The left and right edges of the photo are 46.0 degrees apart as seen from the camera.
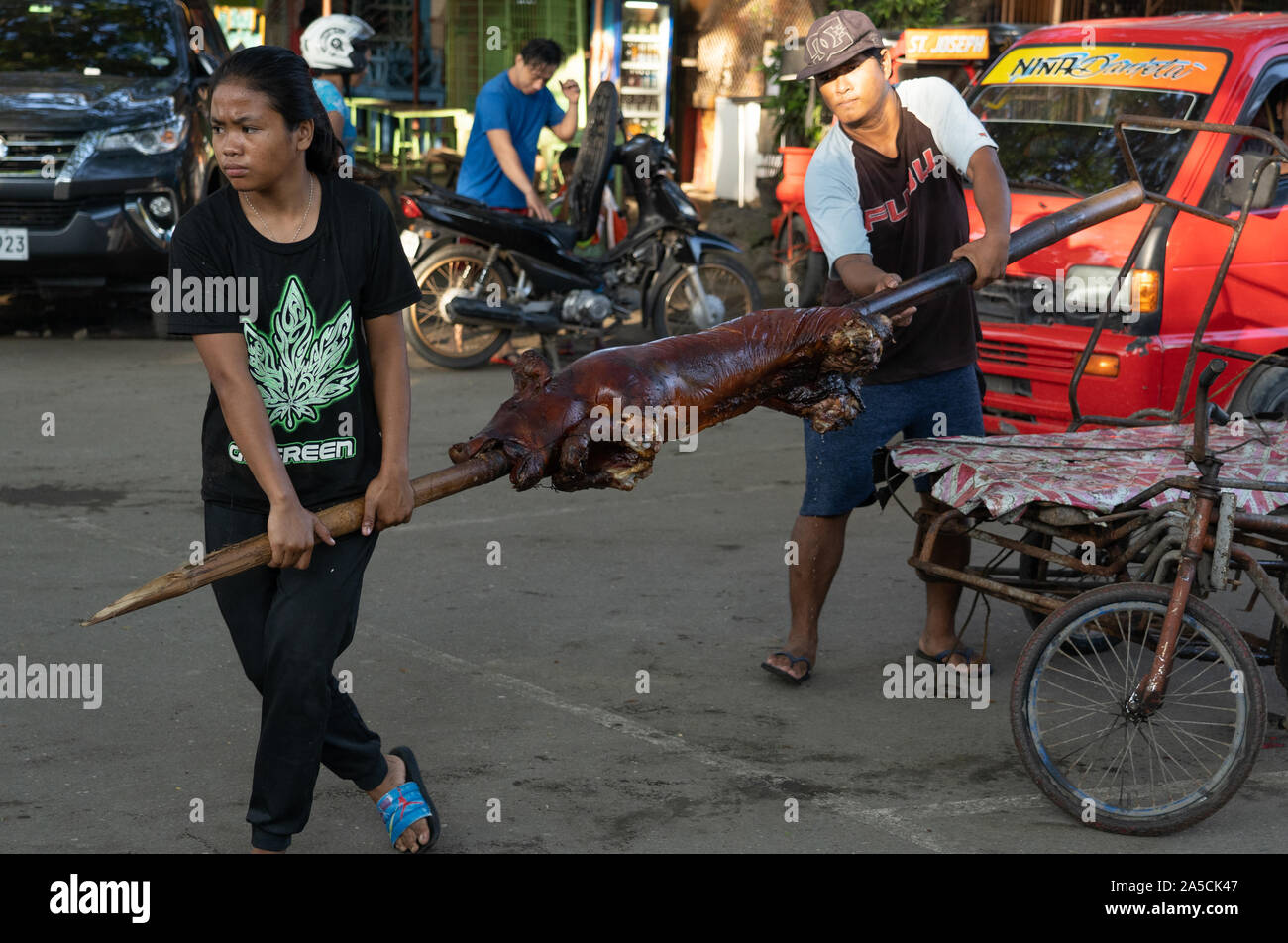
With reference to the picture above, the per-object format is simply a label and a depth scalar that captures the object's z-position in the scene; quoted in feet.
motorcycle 29.84
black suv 31.58
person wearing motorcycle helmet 27.78
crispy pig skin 10.78
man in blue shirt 30.27
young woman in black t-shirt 9.62
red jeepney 21.34
